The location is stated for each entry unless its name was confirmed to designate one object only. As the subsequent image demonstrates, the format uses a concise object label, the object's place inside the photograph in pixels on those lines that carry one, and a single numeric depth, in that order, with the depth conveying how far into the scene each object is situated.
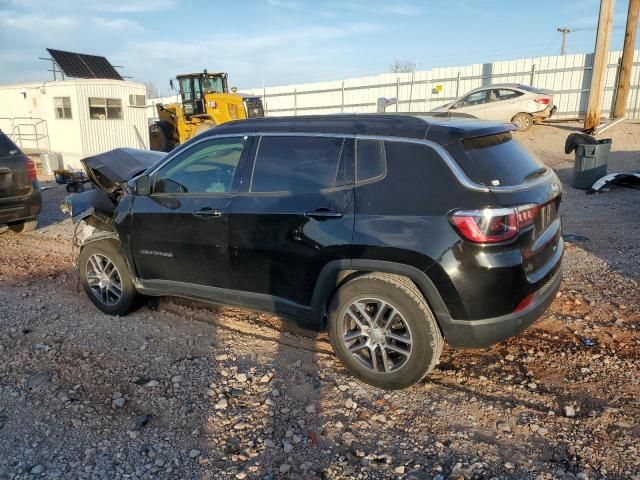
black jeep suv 2.99
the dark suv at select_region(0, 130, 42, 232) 7.07
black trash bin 9.77
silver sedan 16.69
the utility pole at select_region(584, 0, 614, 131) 13.67
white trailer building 15.60
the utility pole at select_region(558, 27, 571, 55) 48.61
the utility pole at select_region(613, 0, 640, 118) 16.05
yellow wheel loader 17.34
